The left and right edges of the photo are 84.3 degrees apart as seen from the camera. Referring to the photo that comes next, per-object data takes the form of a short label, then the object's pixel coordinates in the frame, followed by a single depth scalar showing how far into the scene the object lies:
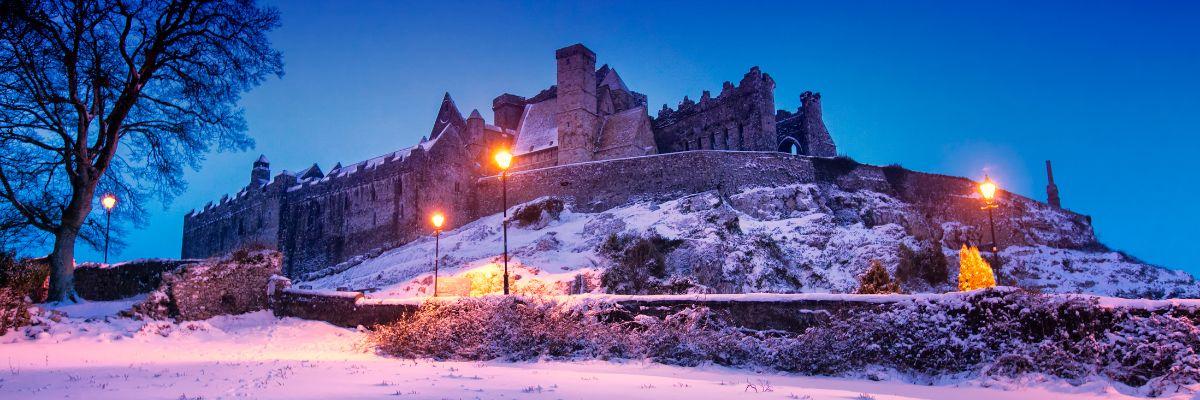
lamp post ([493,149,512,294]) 16.89
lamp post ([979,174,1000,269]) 16.61
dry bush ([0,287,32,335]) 12.53
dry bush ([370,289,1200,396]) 7.92
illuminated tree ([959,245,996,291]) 23.39
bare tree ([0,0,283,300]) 16.03
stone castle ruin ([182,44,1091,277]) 38.59
